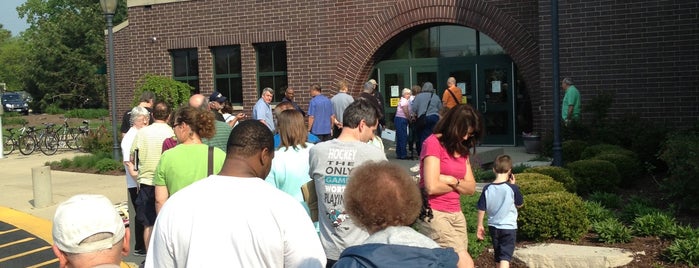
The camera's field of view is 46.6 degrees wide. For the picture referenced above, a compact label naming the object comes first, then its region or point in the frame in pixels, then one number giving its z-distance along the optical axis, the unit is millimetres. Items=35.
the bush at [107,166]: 16266
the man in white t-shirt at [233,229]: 3357
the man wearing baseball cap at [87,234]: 2893
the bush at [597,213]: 8594
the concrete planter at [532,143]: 15578
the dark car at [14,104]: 56812
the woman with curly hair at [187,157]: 5715
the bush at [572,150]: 12561
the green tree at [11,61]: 92500
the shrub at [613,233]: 7762
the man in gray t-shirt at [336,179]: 4863
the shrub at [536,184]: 8695
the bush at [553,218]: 7824
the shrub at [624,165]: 10812
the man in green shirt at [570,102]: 14312
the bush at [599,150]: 11688
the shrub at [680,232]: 7491
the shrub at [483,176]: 11992
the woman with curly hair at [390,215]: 3027
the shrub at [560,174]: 9789
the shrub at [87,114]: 51156
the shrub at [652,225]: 7906
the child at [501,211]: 6629
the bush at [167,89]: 18625
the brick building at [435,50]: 14617
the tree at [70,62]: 53938
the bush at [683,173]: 8906
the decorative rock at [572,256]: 7055
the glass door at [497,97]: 17438
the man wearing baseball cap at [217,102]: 10268
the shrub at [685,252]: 7031
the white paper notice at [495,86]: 17562
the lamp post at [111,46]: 16188
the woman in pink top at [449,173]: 5199
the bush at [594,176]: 10281
